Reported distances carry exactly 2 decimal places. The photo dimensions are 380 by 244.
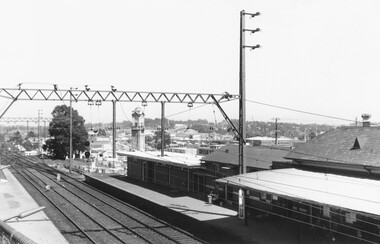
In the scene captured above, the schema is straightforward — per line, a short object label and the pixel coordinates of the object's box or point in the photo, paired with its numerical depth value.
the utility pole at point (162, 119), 32.20
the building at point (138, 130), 66.63
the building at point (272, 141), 91.89
